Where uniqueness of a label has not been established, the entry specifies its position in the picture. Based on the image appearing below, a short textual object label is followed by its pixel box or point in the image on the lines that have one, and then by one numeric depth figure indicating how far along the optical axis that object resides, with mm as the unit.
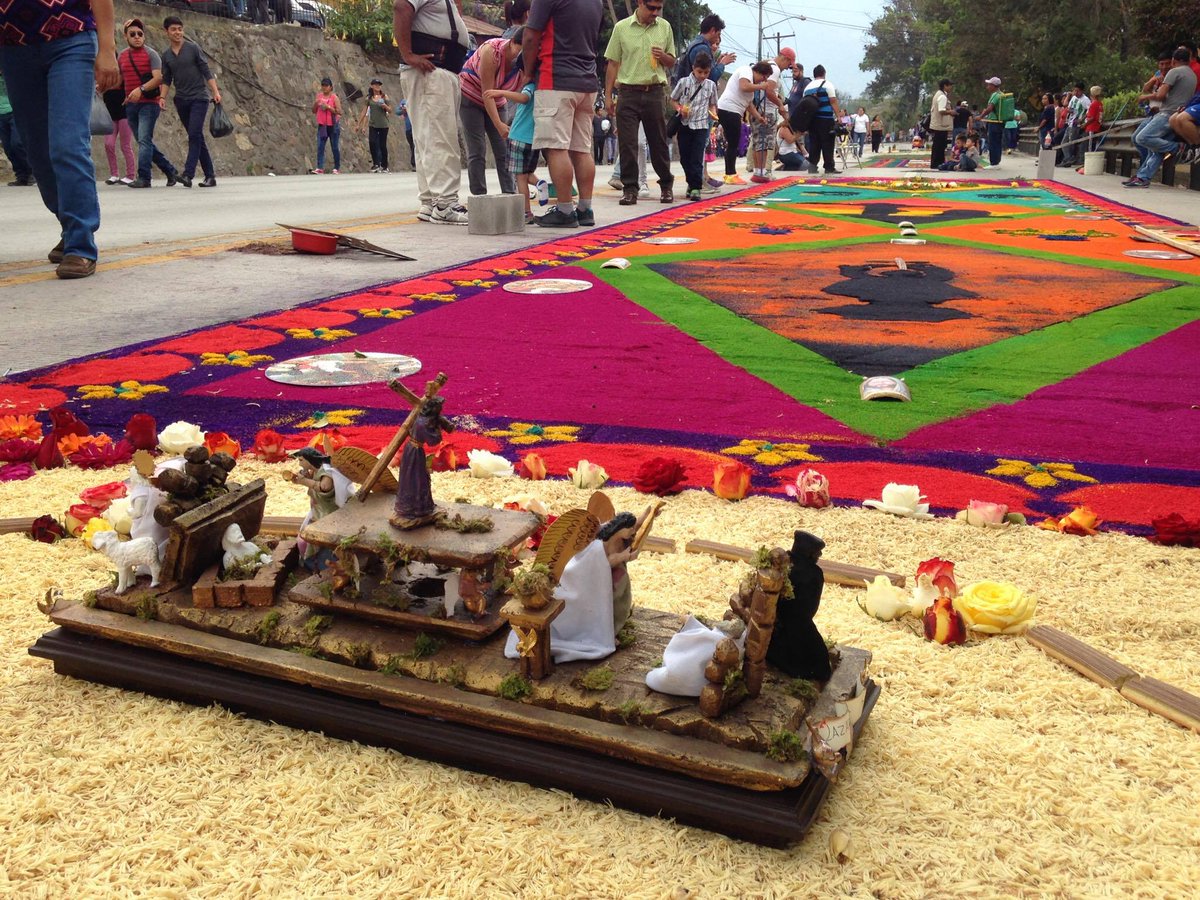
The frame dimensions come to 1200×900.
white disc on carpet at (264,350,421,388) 3752
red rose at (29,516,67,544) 2363
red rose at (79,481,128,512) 2473
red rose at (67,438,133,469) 2895
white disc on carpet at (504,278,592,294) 5523
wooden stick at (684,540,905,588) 2170
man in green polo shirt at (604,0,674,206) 9719
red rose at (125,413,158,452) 2750
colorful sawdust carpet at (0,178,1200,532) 2977
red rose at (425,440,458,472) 2920
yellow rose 1923
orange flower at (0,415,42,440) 3031
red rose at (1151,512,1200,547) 2342
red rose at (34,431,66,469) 2902
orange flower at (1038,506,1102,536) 2418
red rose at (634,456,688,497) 2660
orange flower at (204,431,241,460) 2760
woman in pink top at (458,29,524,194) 8172
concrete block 7855
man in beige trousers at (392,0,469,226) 7434
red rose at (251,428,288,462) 2928
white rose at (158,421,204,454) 2650
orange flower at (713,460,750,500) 2635
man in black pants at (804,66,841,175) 15625
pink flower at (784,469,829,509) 2578
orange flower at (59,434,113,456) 2951
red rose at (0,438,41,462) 2941
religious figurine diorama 1403
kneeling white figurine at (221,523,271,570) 1794
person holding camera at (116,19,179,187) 11883
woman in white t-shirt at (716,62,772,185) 12453
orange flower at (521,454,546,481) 2809
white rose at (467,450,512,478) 2801
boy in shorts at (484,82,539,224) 8125
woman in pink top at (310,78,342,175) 18203
